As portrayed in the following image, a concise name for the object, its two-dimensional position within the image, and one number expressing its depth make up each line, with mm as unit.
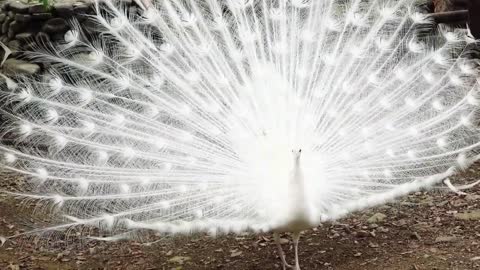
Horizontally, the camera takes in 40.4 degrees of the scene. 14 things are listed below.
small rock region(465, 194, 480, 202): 4742
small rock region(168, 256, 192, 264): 4332
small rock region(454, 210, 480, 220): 4498
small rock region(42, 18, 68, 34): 6031
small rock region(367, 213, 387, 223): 4656
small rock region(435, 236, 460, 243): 4257
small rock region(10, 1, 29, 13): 6066
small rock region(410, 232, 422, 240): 4344
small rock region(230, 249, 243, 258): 4383
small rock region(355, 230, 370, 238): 4469
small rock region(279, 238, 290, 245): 4535
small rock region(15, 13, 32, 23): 6062
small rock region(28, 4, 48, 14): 6004
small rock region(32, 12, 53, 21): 6055
